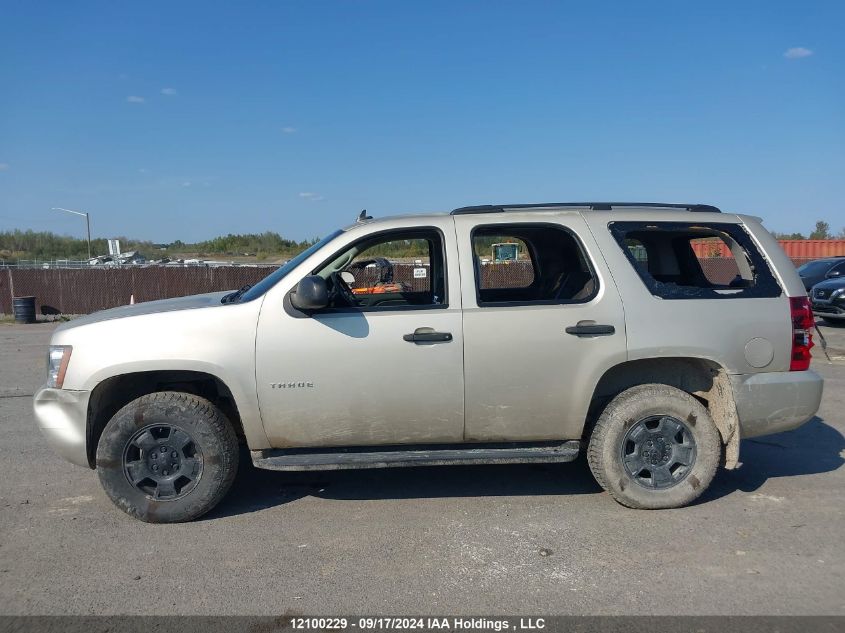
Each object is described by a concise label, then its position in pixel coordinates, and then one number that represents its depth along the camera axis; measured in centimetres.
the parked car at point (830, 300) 1456
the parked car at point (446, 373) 419
